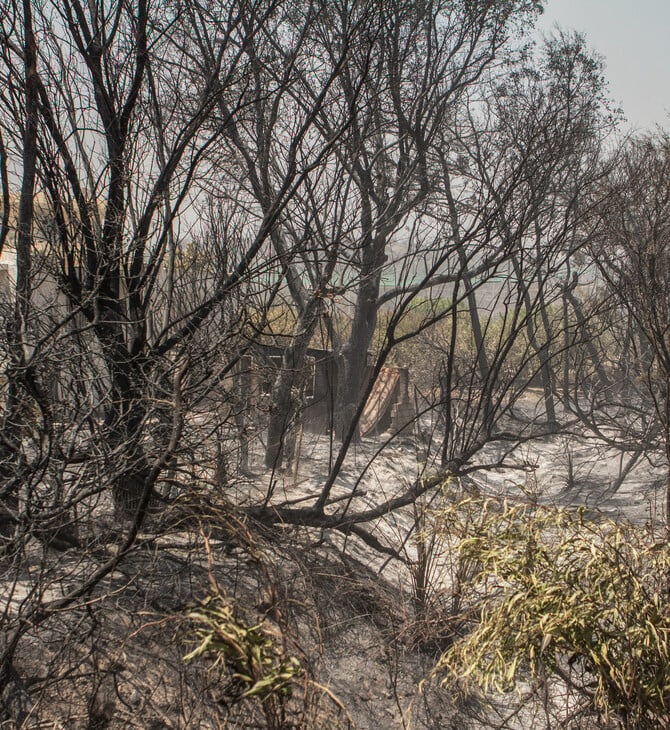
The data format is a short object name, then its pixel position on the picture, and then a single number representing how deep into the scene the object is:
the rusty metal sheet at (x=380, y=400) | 13.56
